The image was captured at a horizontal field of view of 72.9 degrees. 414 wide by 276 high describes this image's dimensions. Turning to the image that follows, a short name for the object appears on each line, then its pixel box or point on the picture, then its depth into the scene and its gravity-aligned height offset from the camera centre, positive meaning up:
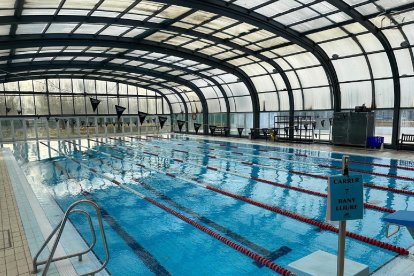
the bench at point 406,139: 13.51 -1.50
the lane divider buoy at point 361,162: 9.96 -2.12
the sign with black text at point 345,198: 1.96 -0.63
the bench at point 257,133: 21.16 -1.66
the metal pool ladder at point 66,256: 2.99 -1.64
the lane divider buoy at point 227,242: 3.84 -2.16
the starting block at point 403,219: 2.54 -1.03
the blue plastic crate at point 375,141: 14.22 -1.66
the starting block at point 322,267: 2.18 -1.27
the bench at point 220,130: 24.47 -1.63
